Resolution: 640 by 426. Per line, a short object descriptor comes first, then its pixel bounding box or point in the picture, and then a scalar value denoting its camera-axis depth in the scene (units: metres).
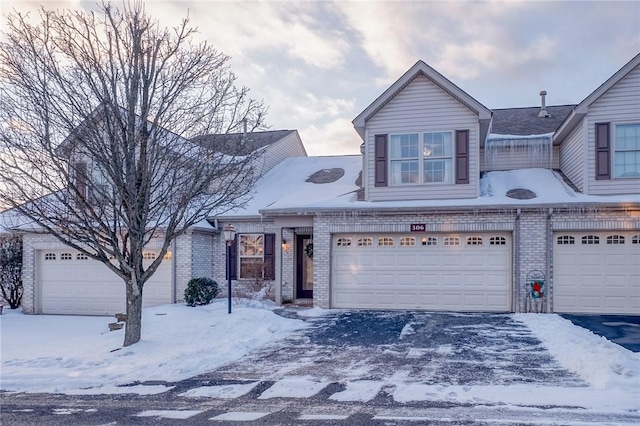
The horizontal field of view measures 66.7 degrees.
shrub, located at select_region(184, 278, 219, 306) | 14.48
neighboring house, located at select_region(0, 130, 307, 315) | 15.80
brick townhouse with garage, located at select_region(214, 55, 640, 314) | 13.31
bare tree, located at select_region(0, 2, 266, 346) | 8.46
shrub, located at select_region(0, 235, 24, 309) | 17.19
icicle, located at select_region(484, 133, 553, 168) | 16.70
